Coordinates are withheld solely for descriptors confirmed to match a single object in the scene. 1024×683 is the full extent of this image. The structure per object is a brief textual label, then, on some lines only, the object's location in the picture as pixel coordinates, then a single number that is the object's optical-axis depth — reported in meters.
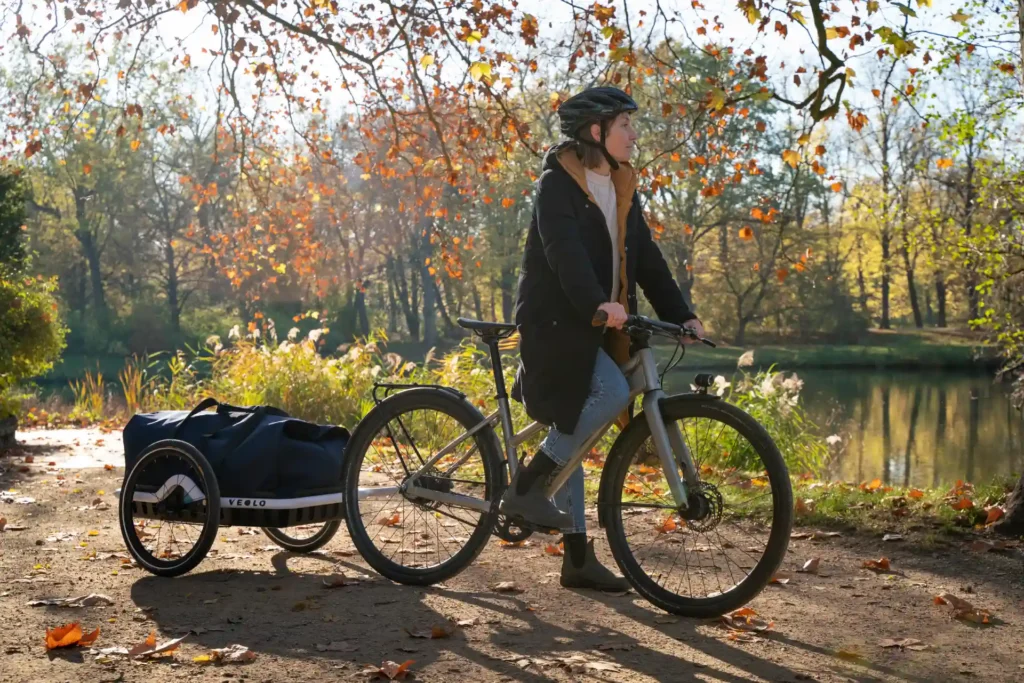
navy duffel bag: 4.75
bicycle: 3.90
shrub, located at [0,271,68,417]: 10.22
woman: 4.09
